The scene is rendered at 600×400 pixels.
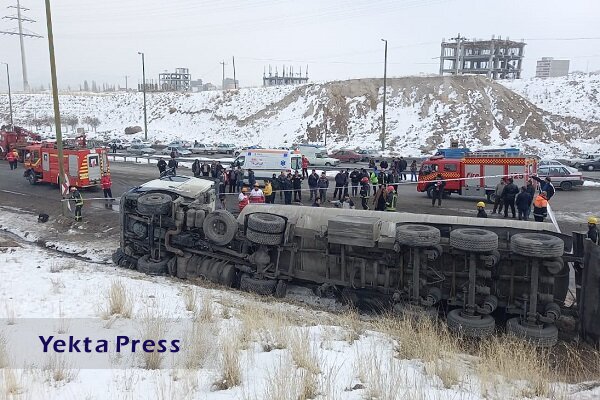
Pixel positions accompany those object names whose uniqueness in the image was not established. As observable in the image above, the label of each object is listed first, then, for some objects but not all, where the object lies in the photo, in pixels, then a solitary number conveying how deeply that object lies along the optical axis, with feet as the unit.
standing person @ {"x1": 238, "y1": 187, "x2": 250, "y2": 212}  51.26
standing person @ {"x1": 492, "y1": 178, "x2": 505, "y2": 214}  57.16
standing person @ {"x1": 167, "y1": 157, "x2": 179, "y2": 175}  87.04
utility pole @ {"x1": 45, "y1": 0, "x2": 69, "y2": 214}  52.08
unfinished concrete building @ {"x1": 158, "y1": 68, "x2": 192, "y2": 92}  382.01
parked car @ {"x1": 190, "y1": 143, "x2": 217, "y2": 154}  152.66
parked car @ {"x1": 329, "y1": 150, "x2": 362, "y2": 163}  134.72
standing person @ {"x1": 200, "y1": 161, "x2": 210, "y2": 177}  80.02
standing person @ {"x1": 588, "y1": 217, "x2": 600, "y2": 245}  32.21
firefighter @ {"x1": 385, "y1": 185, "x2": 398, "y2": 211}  53.21
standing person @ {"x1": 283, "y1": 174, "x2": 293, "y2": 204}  64.39
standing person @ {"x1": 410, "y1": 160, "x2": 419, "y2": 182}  87.56
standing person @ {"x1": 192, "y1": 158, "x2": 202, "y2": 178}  81.31
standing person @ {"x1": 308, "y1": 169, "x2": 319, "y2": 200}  67.72
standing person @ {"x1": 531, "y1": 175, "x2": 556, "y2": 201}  56.80
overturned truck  26.43
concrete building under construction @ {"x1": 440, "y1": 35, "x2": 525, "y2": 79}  289.94
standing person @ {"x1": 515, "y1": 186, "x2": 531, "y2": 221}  51.44
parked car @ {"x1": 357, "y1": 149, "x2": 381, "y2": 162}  135.95
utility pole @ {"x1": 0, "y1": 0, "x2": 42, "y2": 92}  310.96
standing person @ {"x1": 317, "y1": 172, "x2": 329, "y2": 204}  66.44
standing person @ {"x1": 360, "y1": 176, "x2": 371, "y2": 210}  61.21
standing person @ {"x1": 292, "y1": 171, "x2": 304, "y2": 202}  65.10
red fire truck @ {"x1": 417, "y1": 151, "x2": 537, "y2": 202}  69.26
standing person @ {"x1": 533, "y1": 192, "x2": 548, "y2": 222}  47.21
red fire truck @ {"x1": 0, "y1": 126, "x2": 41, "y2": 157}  118.52
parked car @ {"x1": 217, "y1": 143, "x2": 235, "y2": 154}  155.67
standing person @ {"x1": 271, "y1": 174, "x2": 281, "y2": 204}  66.51
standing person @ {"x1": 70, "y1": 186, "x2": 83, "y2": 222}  56.85
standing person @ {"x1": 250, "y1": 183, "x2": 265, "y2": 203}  53.21
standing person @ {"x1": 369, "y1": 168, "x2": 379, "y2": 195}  68.54
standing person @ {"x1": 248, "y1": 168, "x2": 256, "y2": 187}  71.92
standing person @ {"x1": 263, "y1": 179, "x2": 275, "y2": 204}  59.77
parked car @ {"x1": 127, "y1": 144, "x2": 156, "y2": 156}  143.23
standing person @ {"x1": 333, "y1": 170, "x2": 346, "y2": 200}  65.87
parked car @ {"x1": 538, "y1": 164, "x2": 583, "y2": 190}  78.12
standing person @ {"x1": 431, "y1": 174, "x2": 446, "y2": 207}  63.93
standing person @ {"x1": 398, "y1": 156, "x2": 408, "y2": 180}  88.11
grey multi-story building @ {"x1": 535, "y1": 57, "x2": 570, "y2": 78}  448.24
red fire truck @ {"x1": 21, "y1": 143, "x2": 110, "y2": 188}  74.95
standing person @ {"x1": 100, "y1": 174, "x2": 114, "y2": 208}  65.92
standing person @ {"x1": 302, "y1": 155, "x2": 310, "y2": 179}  86.92
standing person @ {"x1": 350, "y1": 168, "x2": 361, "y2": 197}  68.69
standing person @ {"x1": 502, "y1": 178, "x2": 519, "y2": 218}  55.26
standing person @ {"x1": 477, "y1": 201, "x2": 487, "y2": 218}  43.77
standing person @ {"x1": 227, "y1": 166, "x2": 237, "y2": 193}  71.00
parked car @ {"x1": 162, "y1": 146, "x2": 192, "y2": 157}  143.38
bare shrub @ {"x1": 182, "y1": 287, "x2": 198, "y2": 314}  24.57
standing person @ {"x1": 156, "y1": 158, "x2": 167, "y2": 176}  83.87
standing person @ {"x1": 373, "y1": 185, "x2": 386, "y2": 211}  55.47
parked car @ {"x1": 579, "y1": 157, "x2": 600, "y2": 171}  108.64
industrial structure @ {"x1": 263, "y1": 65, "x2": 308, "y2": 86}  329.68
